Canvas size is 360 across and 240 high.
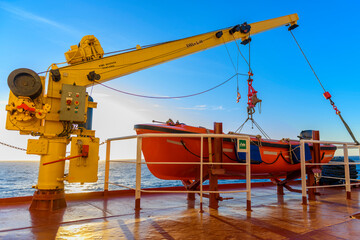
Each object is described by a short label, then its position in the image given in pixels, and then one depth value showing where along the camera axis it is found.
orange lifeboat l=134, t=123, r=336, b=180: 4.17
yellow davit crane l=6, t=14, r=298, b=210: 3.43
